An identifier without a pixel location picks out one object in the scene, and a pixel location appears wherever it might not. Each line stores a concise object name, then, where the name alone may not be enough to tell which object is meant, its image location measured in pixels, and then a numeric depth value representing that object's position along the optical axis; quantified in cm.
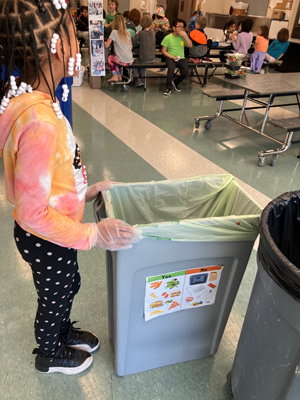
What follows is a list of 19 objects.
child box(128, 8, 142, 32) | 641
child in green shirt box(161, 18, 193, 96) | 561
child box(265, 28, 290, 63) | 658
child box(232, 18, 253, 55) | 630
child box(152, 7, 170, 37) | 786
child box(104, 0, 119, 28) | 654
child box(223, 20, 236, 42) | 784
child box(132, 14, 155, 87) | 556
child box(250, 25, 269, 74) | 587
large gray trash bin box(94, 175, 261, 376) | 104
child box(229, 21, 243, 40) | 777
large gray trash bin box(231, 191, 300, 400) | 84
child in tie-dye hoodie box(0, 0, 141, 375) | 71
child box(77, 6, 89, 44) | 779
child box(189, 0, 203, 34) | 764
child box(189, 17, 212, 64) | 597
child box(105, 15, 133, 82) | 523
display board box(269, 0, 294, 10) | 929
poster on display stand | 463
